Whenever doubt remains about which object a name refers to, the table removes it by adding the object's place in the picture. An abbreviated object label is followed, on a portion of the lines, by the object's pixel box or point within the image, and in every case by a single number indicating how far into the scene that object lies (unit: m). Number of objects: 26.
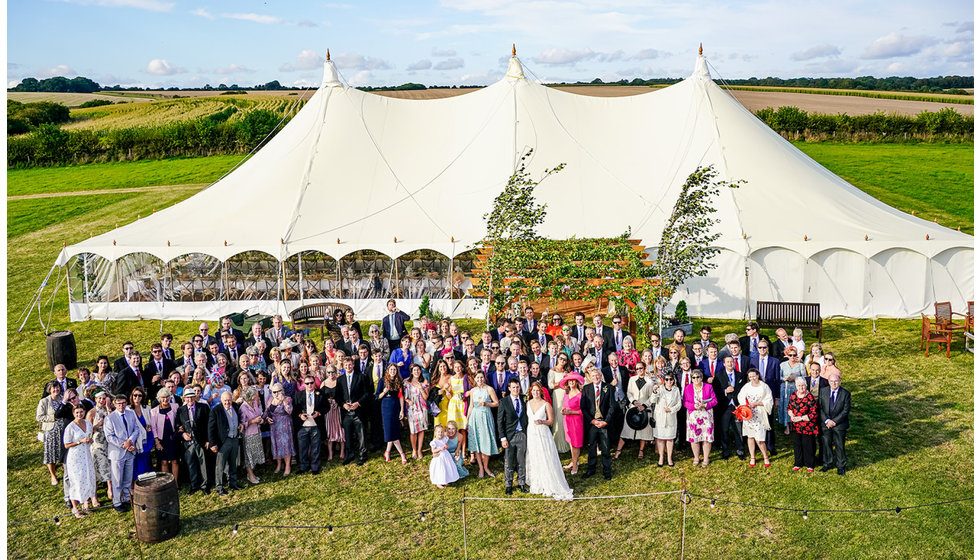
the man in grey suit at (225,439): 7.56
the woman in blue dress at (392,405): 8.18
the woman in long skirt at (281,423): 7.93
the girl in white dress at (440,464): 7.77
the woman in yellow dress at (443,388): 8.30
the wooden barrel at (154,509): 6.82
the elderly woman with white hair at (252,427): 7.74
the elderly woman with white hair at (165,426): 7.52
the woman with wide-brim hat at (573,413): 7.72
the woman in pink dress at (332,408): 8.23
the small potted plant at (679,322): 12.77
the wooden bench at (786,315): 12.56
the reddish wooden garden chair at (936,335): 11.73
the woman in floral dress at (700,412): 7.91
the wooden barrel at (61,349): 12.17
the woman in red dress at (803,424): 7.64
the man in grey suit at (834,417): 7.63
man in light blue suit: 7.23
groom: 7.56
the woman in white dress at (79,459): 7.18
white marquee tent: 13.90
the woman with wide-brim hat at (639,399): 8.02
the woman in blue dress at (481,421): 7.82
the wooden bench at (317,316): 13.09
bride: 7.38
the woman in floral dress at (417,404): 8.19
